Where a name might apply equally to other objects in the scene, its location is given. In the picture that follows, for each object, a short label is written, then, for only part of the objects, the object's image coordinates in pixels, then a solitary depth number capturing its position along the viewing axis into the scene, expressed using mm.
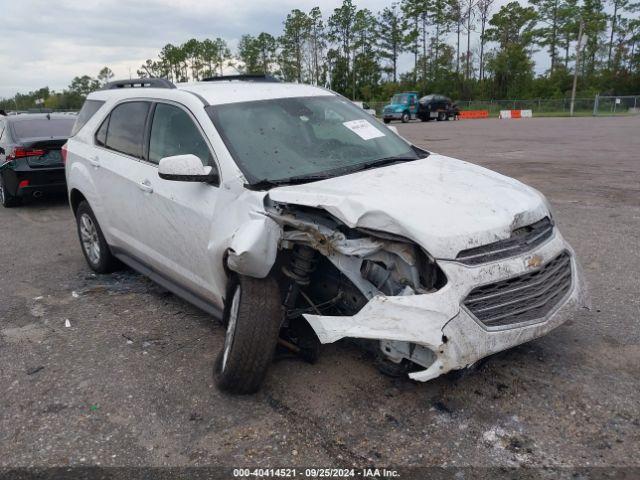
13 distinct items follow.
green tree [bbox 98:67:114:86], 104738
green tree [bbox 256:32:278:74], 85062
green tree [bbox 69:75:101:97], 95669
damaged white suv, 2859
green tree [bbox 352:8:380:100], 79938
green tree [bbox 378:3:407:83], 79625
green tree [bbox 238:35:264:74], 83256
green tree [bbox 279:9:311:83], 83125
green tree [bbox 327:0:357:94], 81500
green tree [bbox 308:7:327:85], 84688
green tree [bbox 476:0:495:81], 75125
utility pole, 45609
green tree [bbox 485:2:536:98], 65000
